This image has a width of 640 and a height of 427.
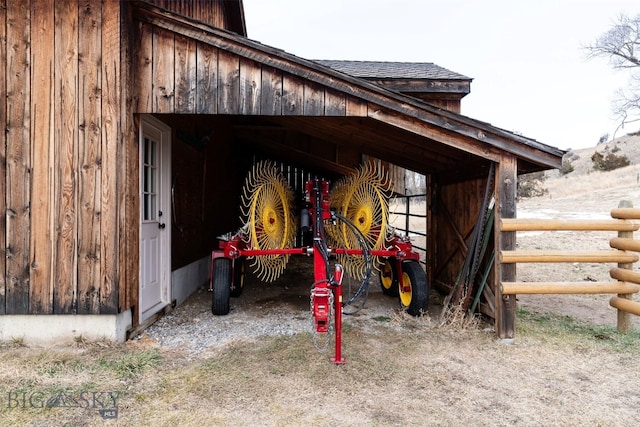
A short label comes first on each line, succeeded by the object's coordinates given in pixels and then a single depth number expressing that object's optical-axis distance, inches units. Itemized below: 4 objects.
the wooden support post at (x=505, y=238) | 162.4
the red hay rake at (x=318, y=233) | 186.4
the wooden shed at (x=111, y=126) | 145.3
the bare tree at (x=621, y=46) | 940.0
